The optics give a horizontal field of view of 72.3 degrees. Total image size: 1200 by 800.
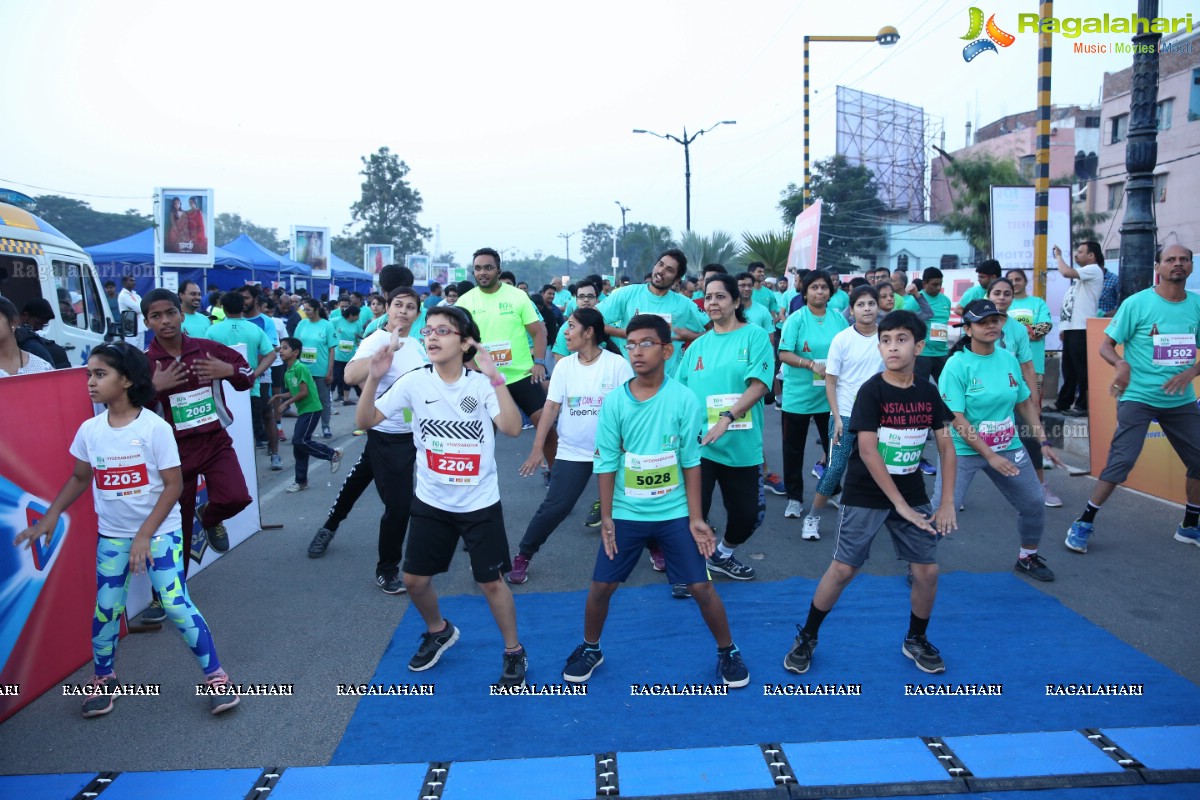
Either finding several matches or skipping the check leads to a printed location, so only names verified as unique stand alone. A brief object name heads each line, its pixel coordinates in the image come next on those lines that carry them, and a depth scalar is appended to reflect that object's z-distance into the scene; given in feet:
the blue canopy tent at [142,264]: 68.85
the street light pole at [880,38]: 63.26
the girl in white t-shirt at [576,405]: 16.99
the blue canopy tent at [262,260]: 83.05
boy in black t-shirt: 12.59
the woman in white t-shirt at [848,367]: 19.36
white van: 31.71
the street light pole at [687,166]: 107.45
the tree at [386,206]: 244.01
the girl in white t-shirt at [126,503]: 12.19
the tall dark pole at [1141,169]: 24.91
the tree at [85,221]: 212.84
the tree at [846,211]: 142.00
